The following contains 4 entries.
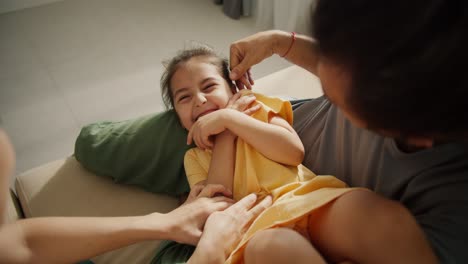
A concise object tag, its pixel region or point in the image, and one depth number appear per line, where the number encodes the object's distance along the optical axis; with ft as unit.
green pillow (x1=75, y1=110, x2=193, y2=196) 4.02
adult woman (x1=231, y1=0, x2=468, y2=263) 1.50
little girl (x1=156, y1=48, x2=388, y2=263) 2.78
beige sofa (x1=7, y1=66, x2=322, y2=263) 3.90
